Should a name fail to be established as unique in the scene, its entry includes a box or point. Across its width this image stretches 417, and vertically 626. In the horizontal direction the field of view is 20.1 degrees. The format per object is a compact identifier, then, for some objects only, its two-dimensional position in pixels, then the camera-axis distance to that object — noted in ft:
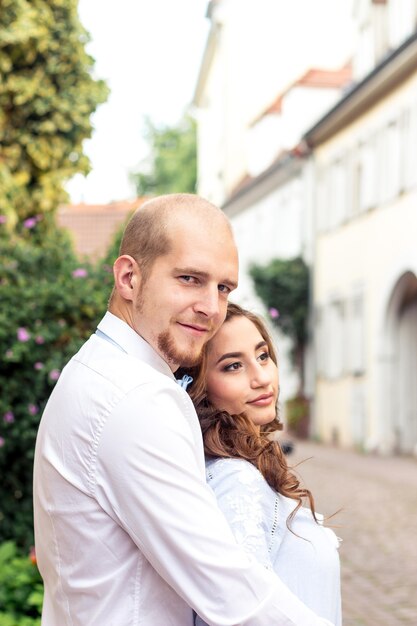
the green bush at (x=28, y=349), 20.71
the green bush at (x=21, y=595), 15.06
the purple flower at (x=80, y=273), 21.72
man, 5.58
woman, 7.07
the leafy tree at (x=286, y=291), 85.81
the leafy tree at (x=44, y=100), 26.21
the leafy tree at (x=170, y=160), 170.91
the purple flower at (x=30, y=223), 24.39
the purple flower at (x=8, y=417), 20.56
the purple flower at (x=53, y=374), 20.48
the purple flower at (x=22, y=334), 20.45
